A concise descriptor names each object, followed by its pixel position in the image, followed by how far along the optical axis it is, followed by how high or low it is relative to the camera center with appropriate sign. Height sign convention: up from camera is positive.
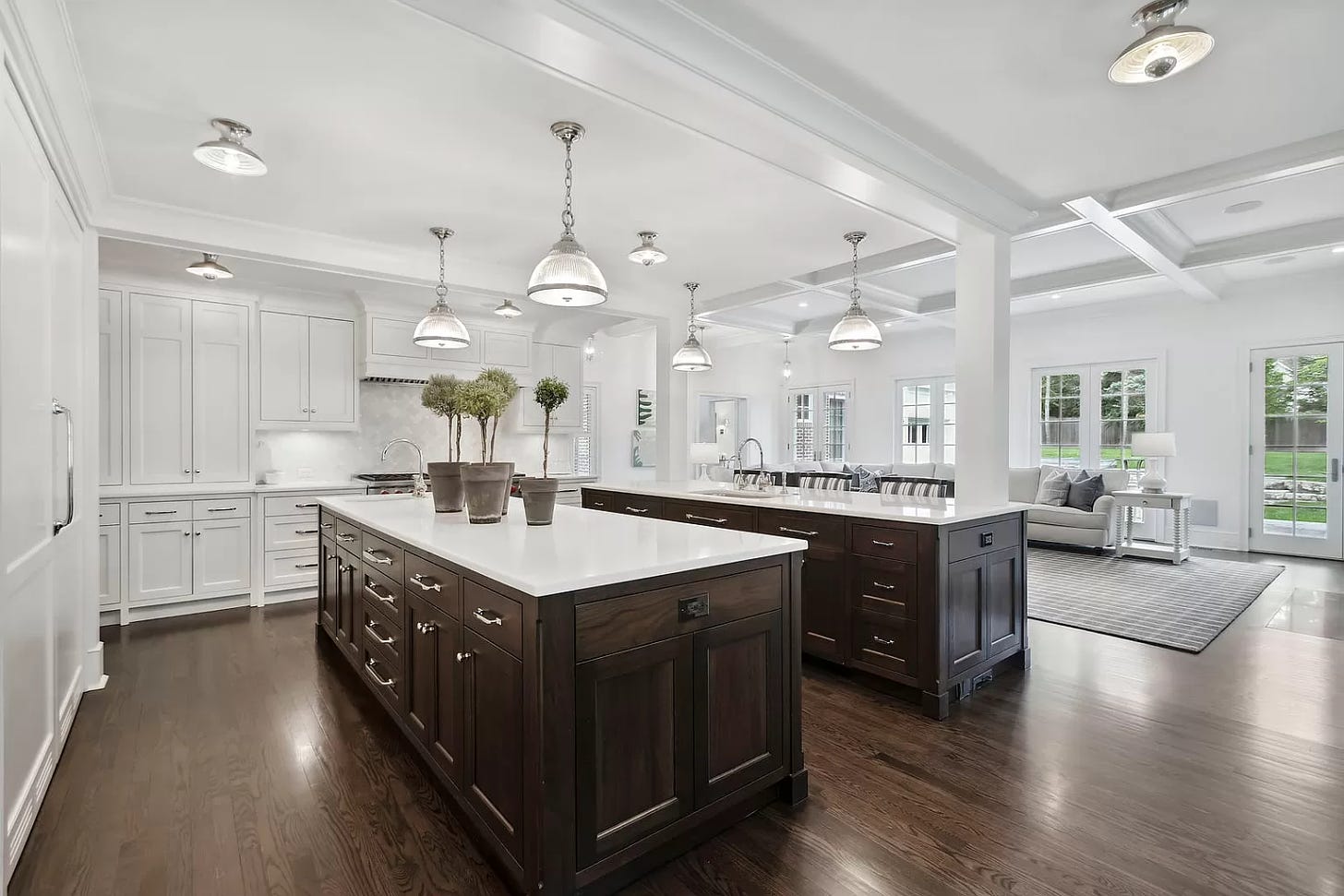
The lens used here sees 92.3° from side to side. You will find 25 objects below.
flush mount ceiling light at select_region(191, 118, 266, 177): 2.54 +1.15
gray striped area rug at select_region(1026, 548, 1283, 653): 4.16 -1.16
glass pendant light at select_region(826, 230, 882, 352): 4.21 +0.73
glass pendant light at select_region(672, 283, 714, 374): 5.06 +0.68
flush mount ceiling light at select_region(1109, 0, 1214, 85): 2.05 +1.32
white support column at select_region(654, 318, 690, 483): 6.06 +0.33
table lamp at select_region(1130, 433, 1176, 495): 6.46 -0.03
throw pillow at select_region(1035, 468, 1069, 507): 7.09 -0.49
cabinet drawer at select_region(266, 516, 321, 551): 5.09 -0.72
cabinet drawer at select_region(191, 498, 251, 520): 4.80 -0.50
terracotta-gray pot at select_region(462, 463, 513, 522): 2.75 -0.20
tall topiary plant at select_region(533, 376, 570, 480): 2.75 +0.22
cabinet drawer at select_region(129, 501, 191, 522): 4.59 -0.50
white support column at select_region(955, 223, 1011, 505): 3.63 +0.43
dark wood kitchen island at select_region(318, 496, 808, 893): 1.63 -0.71
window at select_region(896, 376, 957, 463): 8.95 +0.35
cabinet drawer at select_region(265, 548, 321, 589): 5.09 -1.00
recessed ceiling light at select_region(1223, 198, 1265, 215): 4.41 +1.66
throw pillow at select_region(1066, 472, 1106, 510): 6.84 -0.50
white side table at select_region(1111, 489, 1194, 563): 6.15 -0.77
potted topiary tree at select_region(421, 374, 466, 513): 3.08 -0.13
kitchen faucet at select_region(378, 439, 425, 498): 3.95 -0.26
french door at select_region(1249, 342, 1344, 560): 6.28 -0.04
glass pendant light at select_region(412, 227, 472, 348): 4.01 +0.71
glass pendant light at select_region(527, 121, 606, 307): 2.66 +0.71
